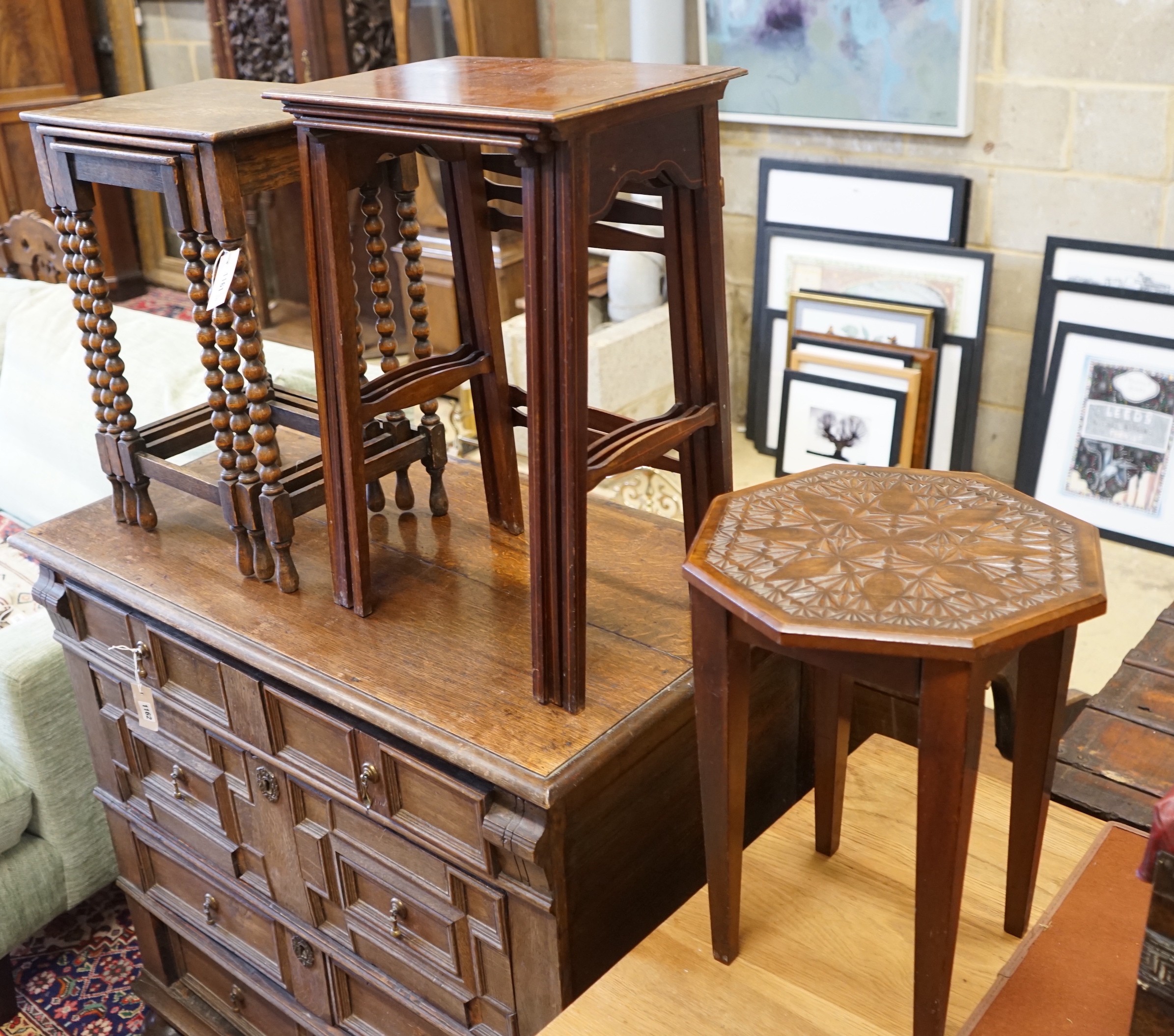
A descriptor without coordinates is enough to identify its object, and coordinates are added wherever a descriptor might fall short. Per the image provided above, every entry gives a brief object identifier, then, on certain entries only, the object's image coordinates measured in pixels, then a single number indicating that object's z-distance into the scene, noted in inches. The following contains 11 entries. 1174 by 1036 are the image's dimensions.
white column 127.3
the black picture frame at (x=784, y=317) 120.4
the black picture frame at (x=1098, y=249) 107.4
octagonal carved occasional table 37.1
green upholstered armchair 84.4
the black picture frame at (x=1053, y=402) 109.2
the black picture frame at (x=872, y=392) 122.4
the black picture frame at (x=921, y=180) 118.3
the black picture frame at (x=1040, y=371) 114.0
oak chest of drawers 51.1
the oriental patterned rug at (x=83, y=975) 90.7
